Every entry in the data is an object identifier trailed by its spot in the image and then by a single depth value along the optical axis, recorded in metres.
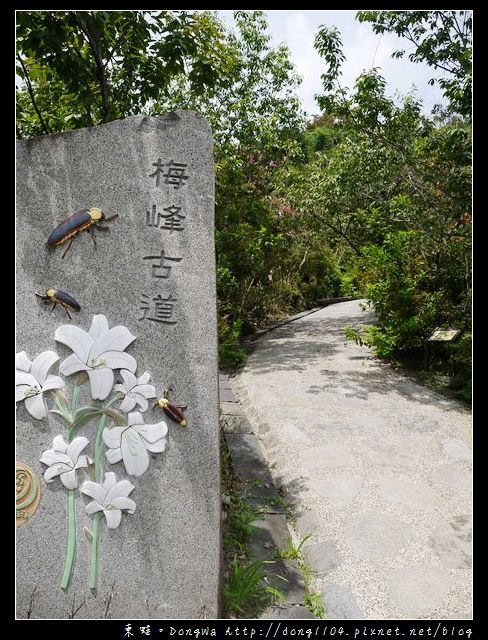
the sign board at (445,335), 5.39
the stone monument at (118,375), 2.20
